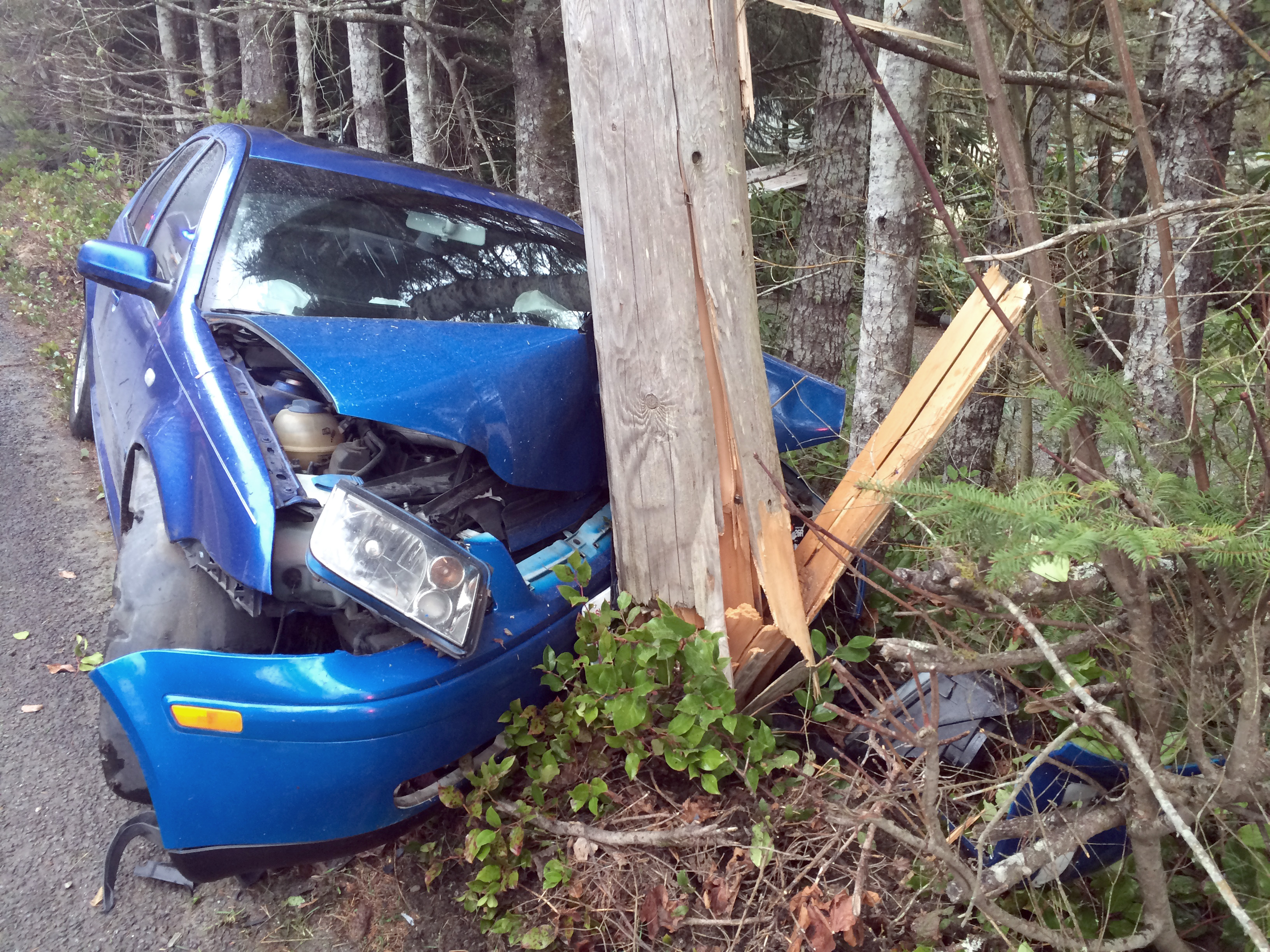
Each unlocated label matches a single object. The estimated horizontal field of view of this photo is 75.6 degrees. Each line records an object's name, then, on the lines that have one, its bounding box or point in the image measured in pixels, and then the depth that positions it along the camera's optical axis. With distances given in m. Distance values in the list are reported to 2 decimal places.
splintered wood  2.52
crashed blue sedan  2.02
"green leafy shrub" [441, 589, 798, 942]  2.22
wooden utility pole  2.27
